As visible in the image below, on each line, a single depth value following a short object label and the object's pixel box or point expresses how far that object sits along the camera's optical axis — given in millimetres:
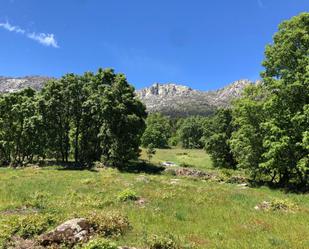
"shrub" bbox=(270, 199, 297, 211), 15580
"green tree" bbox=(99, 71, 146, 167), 36475
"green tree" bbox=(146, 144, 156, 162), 43300
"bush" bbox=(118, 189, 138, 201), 16506
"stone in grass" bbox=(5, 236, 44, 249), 9454
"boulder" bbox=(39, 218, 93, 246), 9403
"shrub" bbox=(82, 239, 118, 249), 8285
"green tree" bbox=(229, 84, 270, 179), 25356
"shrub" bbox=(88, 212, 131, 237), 10256
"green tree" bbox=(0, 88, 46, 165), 39848
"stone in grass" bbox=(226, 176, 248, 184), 28886
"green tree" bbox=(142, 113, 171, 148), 83226
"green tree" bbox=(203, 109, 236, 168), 42554
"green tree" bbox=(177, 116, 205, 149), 95228
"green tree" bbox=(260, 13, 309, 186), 21728
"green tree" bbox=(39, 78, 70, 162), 39240
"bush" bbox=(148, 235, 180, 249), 9173
